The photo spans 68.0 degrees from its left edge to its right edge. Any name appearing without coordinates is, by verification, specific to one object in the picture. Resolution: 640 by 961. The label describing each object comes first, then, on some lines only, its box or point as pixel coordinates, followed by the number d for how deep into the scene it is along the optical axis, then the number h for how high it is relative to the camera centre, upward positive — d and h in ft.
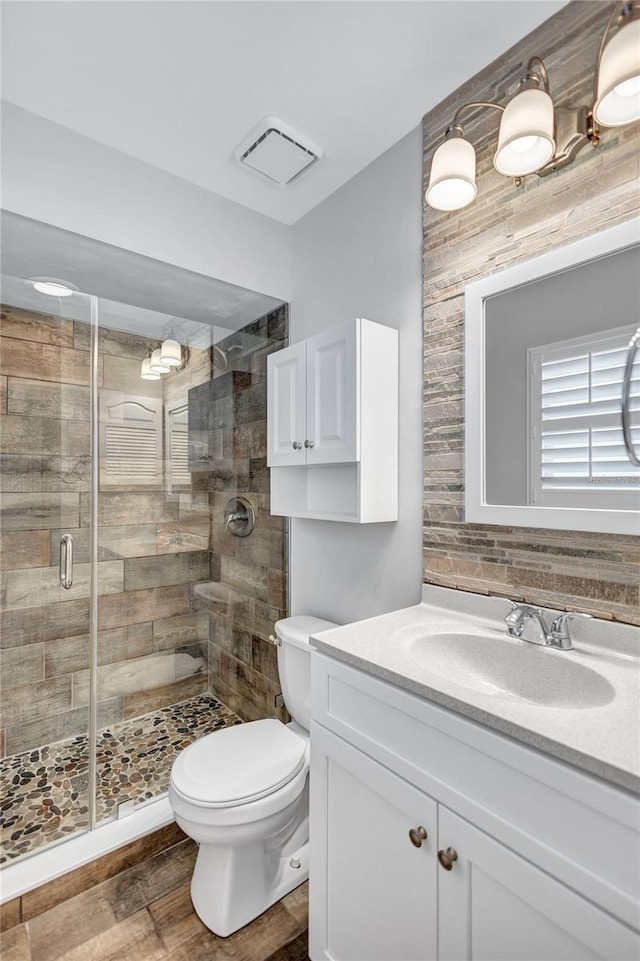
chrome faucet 3.63 -1.14
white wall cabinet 5.05 +0.75
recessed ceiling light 5.45 +2.29
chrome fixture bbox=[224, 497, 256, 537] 7.13 -0.49
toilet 4.23 -3.02
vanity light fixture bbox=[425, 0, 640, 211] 3.22 +2.77
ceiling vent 5.20 +3.85
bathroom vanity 2.23 -1.76
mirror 3.58 +0.80
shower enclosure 5.37 -0.78
